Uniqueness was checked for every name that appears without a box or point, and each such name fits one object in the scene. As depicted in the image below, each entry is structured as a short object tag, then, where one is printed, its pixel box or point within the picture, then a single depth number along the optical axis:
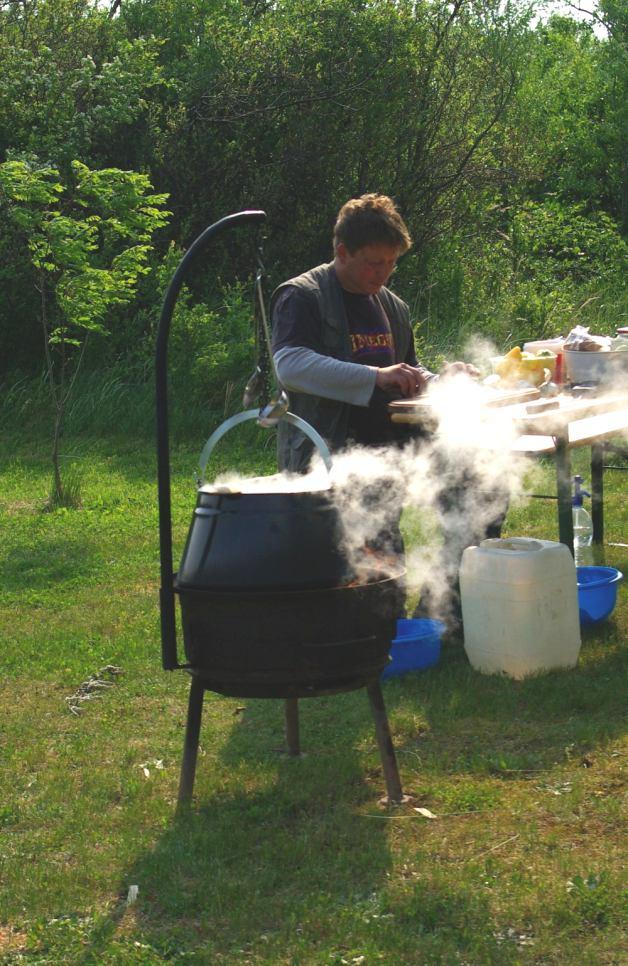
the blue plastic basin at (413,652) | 5.11
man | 4.68
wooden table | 4.79
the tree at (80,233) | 8.66
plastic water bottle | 6.91
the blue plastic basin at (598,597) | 5.56
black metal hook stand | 3.69
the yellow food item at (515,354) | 5.55
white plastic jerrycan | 4.95
